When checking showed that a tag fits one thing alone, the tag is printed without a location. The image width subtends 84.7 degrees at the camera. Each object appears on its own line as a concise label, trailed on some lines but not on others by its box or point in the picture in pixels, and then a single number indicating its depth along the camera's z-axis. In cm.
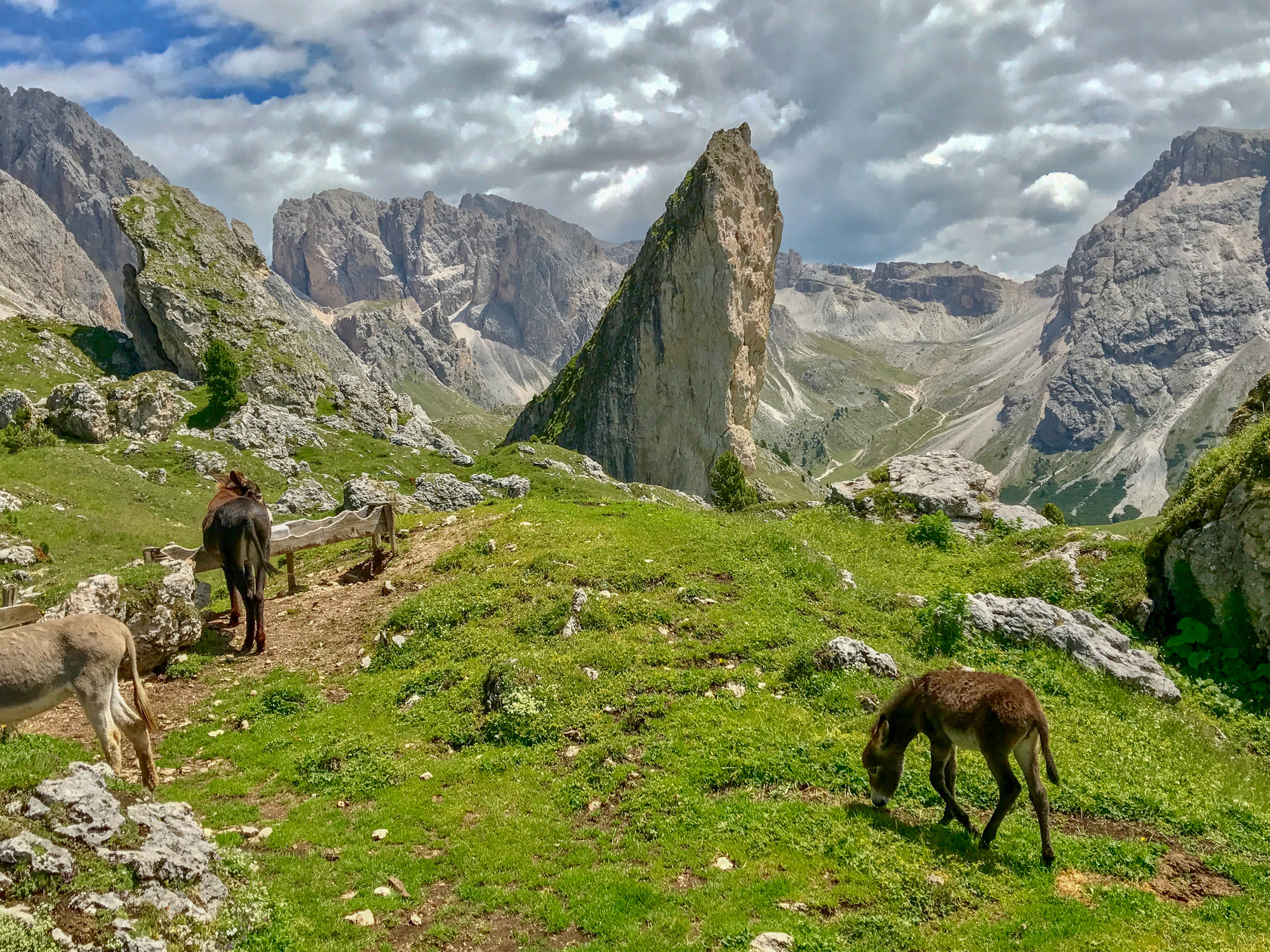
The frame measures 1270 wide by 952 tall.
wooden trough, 2162
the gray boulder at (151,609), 1603
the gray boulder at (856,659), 1527
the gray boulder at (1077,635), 1570
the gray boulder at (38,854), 663
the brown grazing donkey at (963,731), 956
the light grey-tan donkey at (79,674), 973
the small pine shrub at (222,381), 7219
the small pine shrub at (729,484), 6391
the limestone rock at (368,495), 4712
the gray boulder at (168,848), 740
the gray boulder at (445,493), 5481
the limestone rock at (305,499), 5178
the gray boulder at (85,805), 735
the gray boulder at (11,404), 5356
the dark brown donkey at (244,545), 1830
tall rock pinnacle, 12106
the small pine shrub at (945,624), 1761
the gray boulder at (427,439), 8681
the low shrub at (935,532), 2708
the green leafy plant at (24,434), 4325
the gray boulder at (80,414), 5675
